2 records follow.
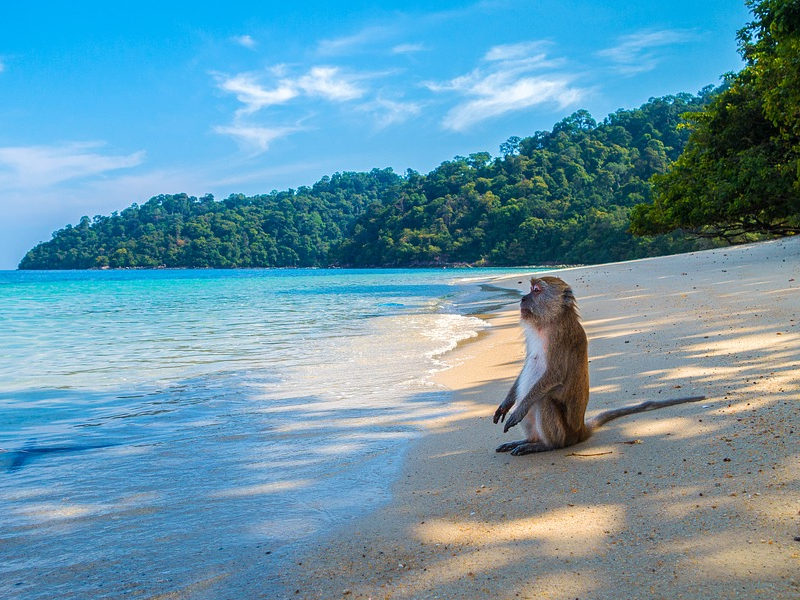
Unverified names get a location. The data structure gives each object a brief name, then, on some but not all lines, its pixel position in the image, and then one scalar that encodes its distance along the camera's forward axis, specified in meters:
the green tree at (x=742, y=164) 15.00
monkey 3.64
